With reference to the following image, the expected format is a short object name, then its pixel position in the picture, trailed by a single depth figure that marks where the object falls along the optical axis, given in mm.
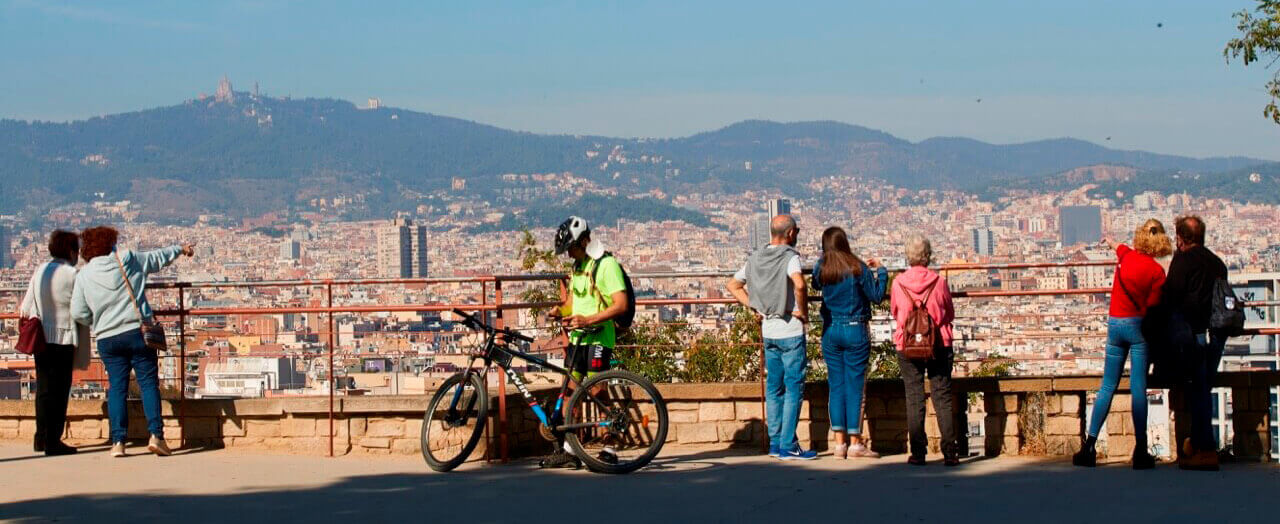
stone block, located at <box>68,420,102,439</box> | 10875
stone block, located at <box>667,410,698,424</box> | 10484
